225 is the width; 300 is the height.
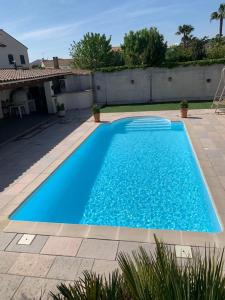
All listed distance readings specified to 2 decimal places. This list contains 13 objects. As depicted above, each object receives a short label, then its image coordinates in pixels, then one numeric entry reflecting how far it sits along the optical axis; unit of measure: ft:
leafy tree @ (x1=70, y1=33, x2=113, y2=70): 125.52
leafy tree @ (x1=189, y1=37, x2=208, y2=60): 104.42
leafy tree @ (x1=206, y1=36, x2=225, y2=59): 91.79
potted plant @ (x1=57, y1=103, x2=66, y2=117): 69.36
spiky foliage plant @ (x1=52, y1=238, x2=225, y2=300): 7.04
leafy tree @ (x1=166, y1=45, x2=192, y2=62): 104.37
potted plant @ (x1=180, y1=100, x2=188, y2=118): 57.00
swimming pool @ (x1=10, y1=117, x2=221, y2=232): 25.89
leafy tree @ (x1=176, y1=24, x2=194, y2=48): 191.11
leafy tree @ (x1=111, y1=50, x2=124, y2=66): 130.94
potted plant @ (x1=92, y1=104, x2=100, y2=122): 60.13
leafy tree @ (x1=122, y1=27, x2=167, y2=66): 94.12
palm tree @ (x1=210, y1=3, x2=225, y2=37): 171.53
